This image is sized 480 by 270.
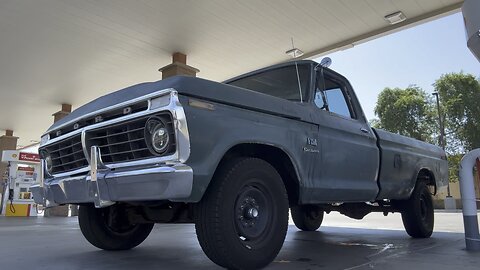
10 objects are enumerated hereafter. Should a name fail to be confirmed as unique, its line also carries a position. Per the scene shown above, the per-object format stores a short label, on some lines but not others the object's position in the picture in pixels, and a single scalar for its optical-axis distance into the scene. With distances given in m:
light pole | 24.68
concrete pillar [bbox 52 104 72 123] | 19.19
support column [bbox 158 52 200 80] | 12.59
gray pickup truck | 2.77
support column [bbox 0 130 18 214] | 26.66
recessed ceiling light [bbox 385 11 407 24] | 10.46
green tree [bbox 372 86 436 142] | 27.58
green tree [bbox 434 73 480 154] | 24.83
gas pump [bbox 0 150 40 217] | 19.05
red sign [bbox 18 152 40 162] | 19.80
